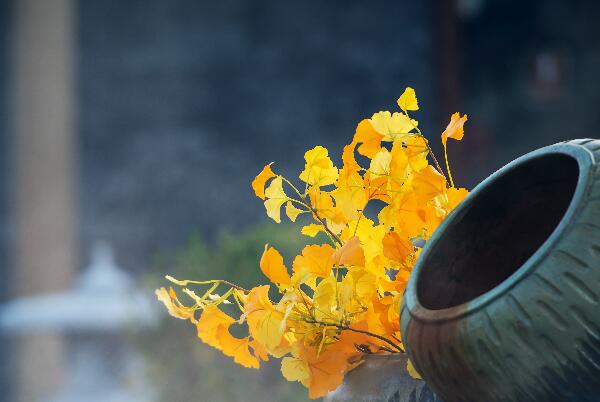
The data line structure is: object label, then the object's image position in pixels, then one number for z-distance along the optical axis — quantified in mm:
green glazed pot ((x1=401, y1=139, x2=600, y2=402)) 3871
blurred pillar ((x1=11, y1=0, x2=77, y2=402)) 15971
